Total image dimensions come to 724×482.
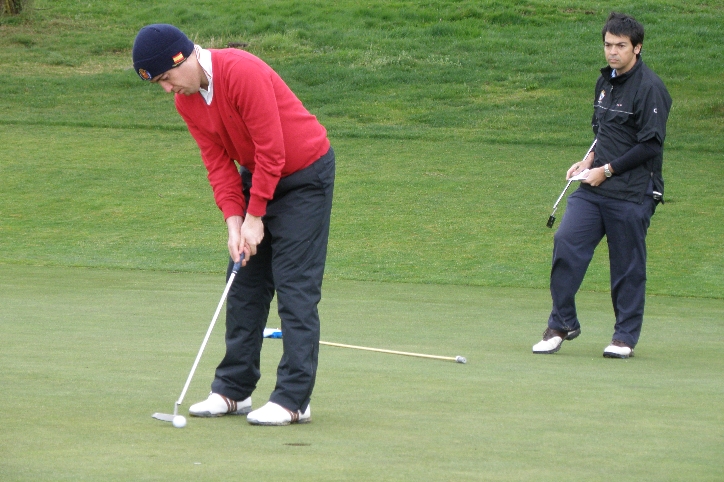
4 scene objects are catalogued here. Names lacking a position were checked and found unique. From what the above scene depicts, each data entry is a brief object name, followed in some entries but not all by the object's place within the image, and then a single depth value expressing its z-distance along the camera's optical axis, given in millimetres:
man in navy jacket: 12812
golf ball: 8250
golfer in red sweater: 8547
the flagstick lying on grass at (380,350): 11773
